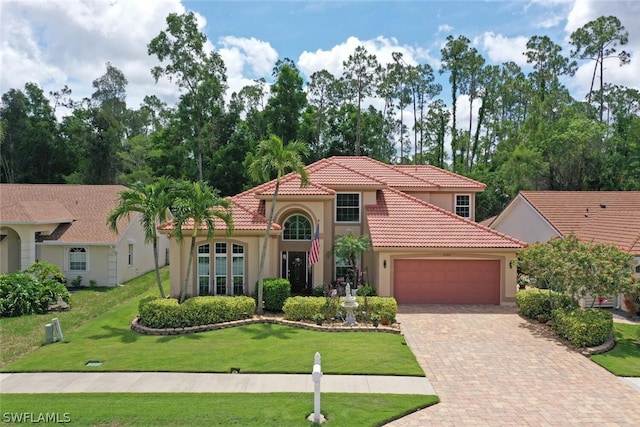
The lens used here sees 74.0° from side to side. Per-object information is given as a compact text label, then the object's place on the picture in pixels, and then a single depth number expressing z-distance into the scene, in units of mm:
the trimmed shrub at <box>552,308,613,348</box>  13461
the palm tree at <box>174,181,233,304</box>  16188
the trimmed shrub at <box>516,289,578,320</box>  16125
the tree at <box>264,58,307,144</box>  41594
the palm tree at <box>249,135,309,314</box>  15930
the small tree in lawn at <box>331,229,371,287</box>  18562
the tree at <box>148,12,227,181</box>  35875
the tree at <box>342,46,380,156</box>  44562
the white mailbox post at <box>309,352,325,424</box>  8709
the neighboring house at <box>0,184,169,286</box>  22188
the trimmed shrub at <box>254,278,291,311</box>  17438
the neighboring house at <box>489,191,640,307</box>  21125
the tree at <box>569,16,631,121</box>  39594
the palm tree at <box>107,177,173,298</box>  16016
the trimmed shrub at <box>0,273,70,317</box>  17188
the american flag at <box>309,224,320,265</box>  17766
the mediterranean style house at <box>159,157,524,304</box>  18797
